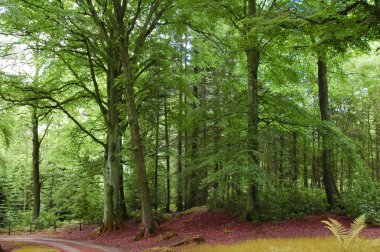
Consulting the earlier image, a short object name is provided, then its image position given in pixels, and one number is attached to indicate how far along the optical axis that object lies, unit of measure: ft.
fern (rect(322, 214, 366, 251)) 24.07
